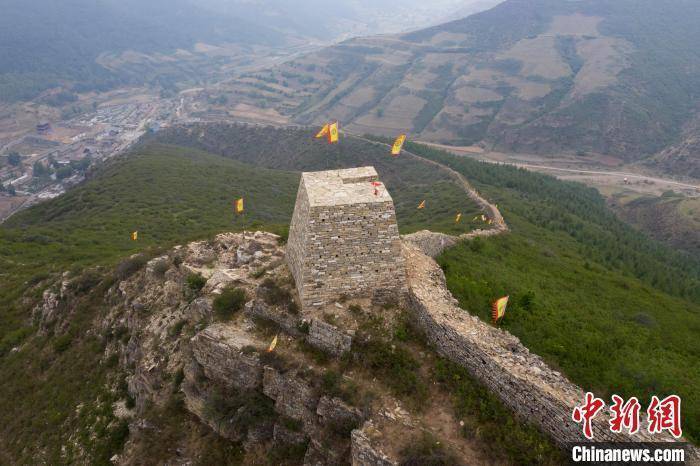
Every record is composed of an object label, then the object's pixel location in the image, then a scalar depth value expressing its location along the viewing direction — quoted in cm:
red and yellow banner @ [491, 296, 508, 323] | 2300
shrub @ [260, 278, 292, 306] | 2333
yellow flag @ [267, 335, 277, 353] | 2162
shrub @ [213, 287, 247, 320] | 2444
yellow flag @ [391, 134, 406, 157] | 3320
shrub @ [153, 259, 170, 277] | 3169
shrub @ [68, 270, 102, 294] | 3528
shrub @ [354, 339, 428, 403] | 1902
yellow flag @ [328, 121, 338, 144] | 2886
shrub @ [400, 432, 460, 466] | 1631
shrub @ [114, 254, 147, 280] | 3372
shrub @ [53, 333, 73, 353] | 3184
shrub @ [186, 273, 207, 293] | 2844
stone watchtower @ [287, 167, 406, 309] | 2122
